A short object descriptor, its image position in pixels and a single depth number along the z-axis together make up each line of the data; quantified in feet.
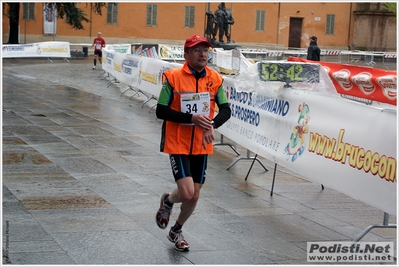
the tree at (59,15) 151.43
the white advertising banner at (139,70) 58.03
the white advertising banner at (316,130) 21.67
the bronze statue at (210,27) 144.77
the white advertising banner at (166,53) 88.14
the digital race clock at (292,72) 28.76
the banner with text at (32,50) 126.31
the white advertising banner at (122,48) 96.12
